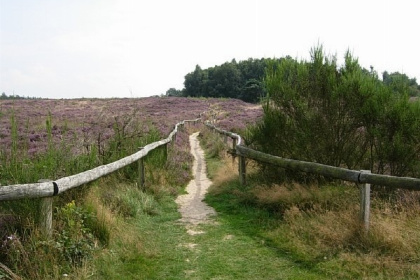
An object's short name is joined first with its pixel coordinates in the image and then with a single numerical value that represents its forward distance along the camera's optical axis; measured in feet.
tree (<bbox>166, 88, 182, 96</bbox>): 505.17
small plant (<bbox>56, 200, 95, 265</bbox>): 14.76
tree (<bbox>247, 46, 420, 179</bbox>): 21.98
